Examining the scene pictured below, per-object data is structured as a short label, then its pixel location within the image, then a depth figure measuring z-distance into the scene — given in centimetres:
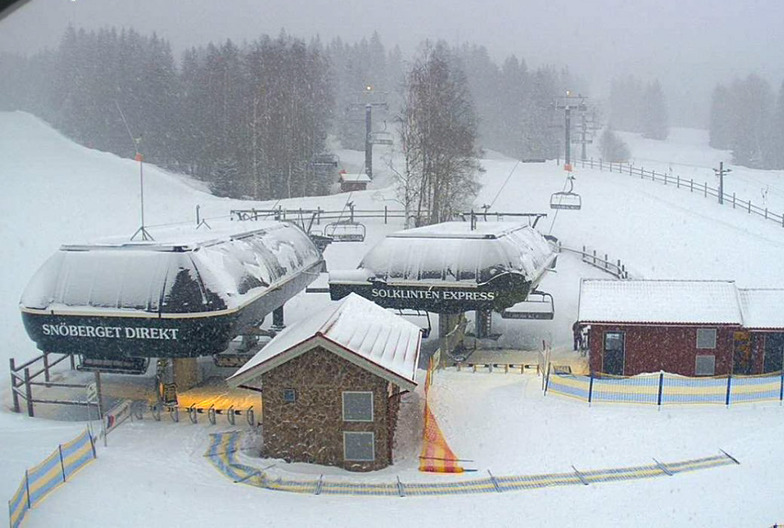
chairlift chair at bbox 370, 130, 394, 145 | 8758
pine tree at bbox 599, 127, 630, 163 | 10694
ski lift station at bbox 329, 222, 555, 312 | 2208
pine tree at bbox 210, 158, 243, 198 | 5656
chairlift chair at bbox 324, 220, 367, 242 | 3125
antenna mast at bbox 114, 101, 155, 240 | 1934
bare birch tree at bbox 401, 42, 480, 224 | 3822
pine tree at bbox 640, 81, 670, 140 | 13738
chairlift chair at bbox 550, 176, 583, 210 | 4497
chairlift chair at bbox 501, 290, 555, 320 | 2514
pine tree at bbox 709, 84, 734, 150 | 11081
